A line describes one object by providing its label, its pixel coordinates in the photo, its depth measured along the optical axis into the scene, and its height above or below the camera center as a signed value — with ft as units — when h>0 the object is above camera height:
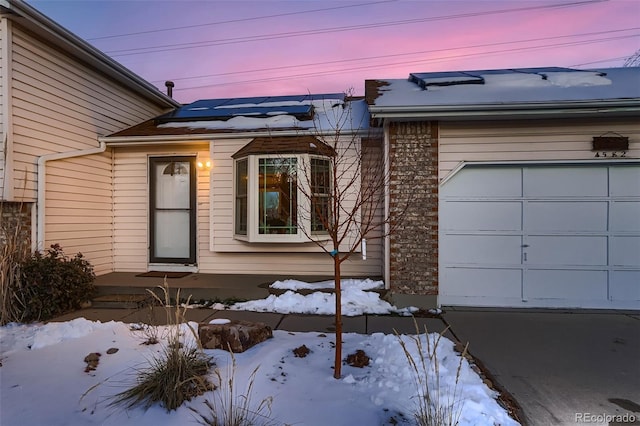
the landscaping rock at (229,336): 11.28 -4.32
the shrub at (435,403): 6.69 -4.51
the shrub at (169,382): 8.05 -4.38
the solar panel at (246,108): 24.85 +8.91
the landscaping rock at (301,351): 10.86 -4.66
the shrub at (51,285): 15.58 -3.65
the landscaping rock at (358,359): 10.27 -4.67
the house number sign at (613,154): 17.33 +3.36
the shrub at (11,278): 14.97 -3.09
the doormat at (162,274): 22.13 -4.24
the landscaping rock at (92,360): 10.08 -4.80
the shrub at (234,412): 7.04 -4.63
